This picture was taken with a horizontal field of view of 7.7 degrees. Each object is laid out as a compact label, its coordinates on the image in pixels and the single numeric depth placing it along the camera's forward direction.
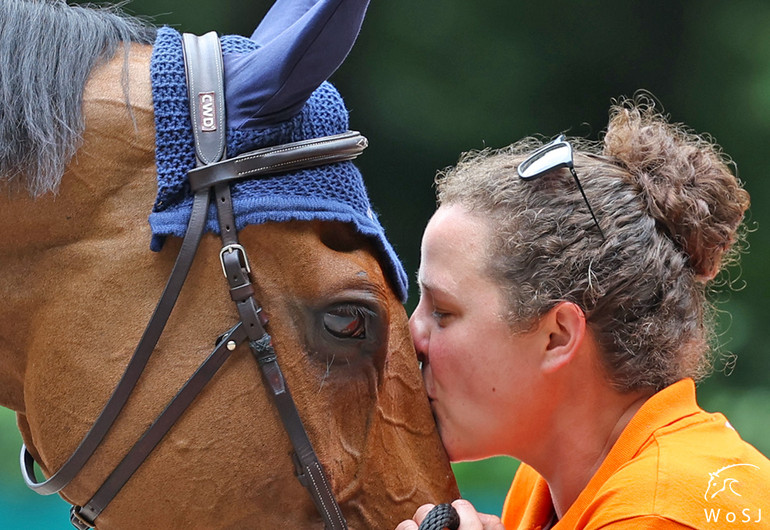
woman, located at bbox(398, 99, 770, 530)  4.63
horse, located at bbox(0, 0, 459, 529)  4.60
